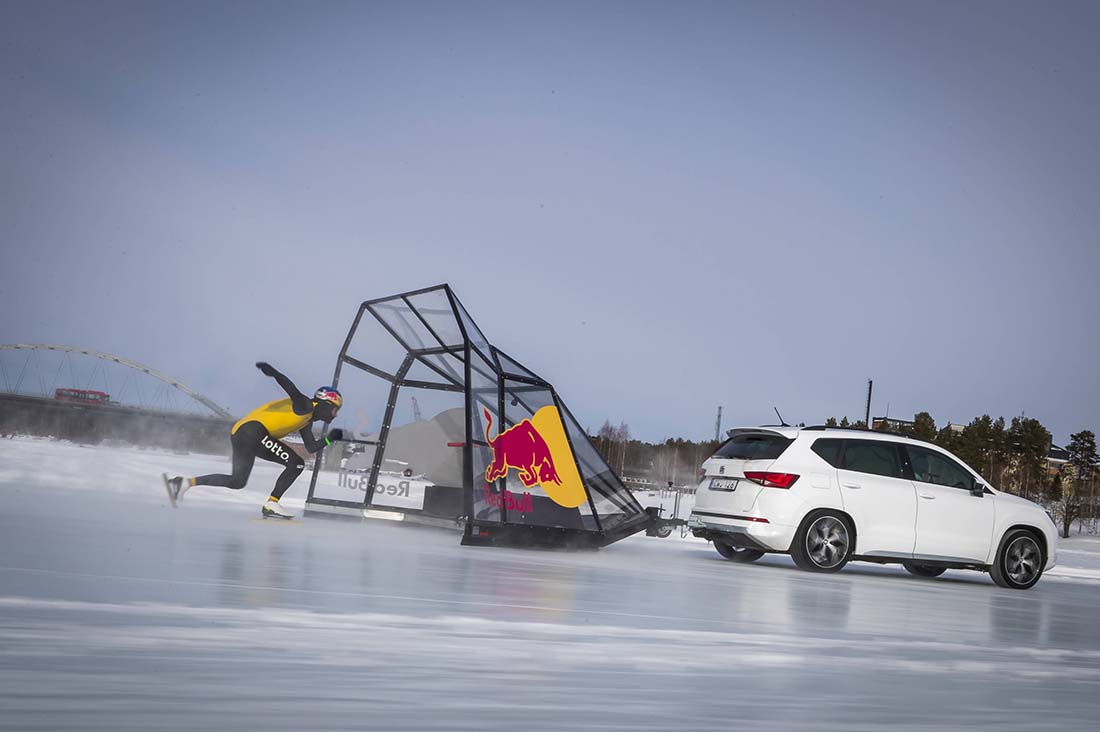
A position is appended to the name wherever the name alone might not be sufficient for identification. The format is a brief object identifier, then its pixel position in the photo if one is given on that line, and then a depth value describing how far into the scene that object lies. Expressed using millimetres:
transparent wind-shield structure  10586
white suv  10500
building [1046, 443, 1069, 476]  125250
